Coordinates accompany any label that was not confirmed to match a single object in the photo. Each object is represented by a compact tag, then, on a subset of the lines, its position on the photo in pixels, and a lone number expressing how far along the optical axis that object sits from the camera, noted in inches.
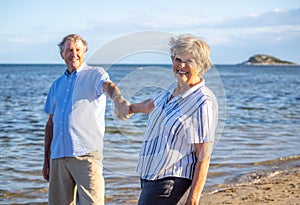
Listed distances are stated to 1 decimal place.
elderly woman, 124.6
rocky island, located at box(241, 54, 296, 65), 6254.9
